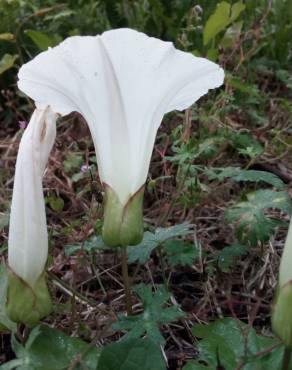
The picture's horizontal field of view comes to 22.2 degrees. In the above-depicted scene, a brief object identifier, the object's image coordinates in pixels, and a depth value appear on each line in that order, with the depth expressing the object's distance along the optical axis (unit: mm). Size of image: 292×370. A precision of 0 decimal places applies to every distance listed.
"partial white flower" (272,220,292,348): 193
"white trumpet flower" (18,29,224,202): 226
